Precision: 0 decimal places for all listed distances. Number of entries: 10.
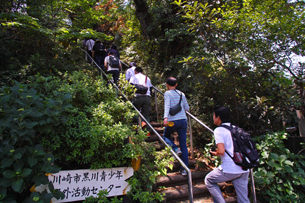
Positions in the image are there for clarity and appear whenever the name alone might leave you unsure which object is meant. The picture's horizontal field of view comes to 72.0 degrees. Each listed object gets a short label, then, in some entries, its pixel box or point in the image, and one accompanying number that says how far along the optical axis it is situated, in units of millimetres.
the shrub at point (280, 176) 3594
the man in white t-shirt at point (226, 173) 2537
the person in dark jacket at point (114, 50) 7221
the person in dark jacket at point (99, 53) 8109
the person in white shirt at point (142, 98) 4843
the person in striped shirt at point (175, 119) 3740
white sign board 2545
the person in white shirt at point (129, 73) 5727
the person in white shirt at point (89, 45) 9648
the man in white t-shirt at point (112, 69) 6301
